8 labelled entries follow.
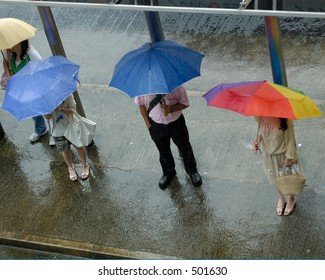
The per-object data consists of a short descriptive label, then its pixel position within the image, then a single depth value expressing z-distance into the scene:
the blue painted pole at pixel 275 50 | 11.30
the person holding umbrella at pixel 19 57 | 13.72
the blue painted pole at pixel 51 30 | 13.52
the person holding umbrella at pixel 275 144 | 10.99
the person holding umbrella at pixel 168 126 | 12.05
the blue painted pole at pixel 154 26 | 13.18
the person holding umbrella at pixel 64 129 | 13.04
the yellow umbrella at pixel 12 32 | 12.79
